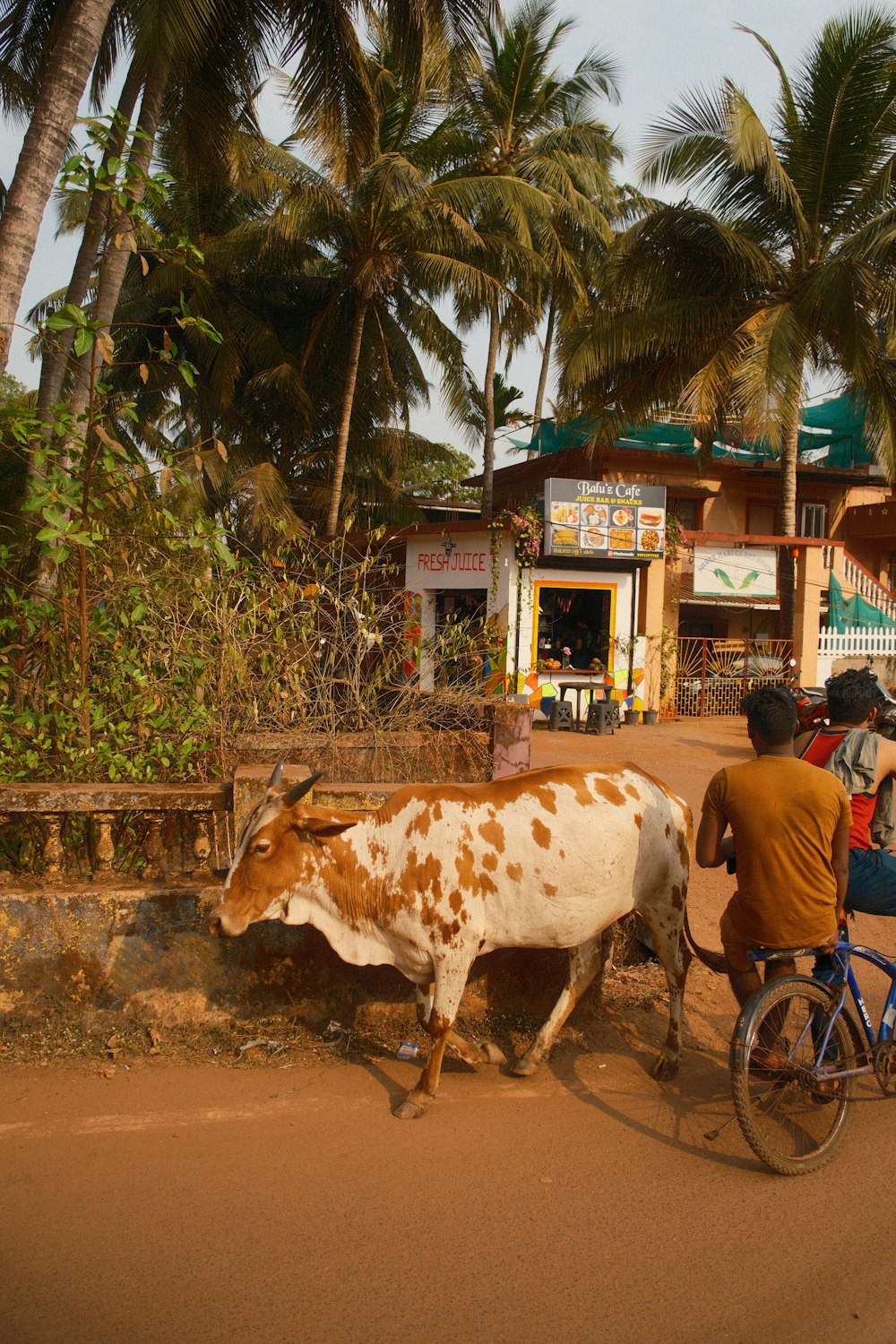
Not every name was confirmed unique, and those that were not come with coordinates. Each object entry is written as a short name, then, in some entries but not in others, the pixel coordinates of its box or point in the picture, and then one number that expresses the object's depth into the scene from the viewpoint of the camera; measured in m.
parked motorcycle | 9.61
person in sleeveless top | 4.23
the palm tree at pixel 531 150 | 21.89
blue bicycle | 3.69
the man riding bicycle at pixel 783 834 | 3.93
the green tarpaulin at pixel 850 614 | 22.88
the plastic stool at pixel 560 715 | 18.25
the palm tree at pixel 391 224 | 18.92
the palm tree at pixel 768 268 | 17.08
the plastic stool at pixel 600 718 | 17.64
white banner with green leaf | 21.27
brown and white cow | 4.14
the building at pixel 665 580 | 19.20
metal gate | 21.14
